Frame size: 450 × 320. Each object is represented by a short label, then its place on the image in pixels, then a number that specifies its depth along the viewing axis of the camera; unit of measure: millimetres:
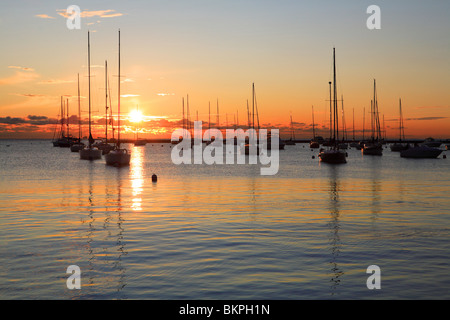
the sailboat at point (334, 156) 78625
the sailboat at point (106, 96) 86306
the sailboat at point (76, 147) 145562
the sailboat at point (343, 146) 167450
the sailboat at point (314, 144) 193625
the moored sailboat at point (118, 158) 73125
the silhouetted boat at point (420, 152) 105188
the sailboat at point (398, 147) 142375
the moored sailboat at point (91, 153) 94938
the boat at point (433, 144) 170000
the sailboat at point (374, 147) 116625
